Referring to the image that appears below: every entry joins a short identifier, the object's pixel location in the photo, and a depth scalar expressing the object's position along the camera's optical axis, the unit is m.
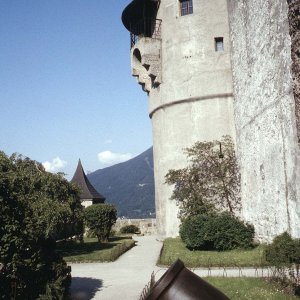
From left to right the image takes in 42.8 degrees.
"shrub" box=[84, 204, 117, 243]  21.92
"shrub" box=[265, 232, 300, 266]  10.28
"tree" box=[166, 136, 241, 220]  20.67
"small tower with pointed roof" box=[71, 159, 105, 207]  34.50
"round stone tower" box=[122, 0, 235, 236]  21.97
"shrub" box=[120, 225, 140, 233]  32.34
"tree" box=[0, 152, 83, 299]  7.19
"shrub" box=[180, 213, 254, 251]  16.19
